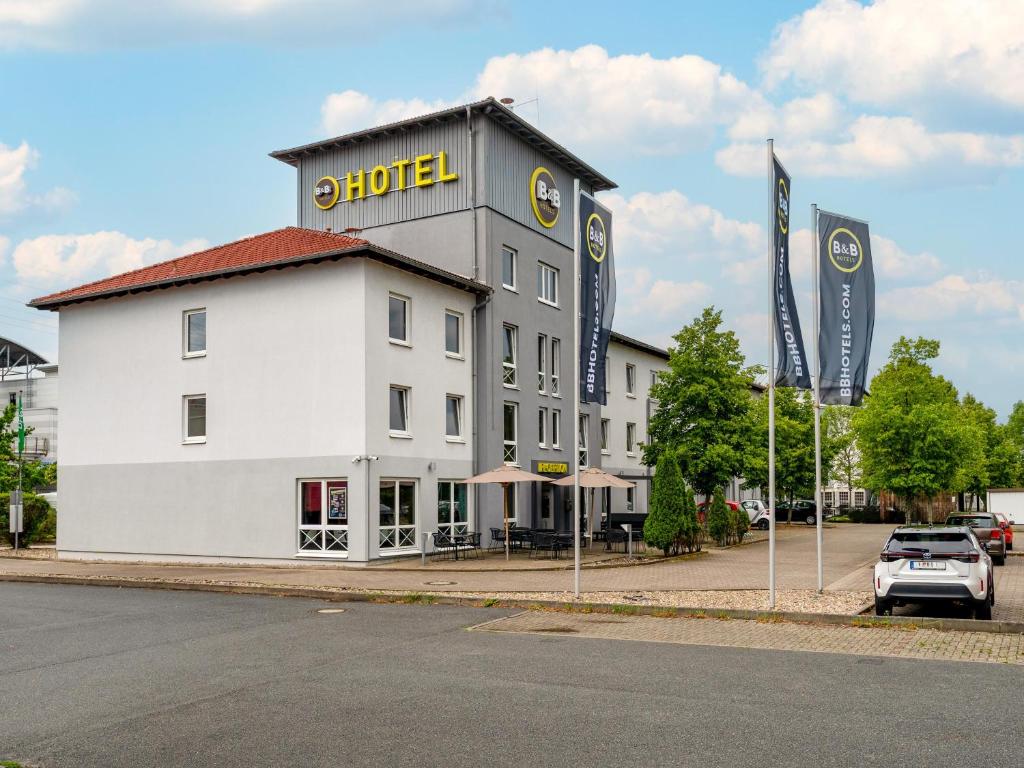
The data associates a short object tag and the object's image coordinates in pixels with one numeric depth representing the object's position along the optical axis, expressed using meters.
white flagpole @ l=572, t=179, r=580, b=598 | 16.72
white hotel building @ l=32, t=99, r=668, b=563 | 26.31
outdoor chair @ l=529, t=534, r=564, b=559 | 26.59
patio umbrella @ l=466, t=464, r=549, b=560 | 26.67
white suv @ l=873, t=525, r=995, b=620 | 13.78
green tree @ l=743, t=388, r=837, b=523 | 57.62
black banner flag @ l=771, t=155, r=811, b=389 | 16.52
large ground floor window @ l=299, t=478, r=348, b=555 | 25.89
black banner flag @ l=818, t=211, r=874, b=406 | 17.47
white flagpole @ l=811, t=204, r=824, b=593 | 17.31
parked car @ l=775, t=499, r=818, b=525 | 65.19
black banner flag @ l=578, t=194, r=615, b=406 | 17.70
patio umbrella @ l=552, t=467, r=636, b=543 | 28.34
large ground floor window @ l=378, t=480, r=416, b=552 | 26.52
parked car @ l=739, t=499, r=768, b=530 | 54.72
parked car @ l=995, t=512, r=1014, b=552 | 29.23
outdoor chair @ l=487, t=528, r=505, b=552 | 28.83
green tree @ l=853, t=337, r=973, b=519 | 36.69
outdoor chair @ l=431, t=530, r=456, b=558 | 26.42
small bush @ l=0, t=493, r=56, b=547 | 35.25
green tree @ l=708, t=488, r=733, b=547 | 34.25
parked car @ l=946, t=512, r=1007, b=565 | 25.67
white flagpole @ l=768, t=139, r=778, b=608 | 15.82
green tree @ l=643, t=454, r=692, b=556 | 27.31
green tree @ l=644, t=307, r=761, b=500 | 38.72
